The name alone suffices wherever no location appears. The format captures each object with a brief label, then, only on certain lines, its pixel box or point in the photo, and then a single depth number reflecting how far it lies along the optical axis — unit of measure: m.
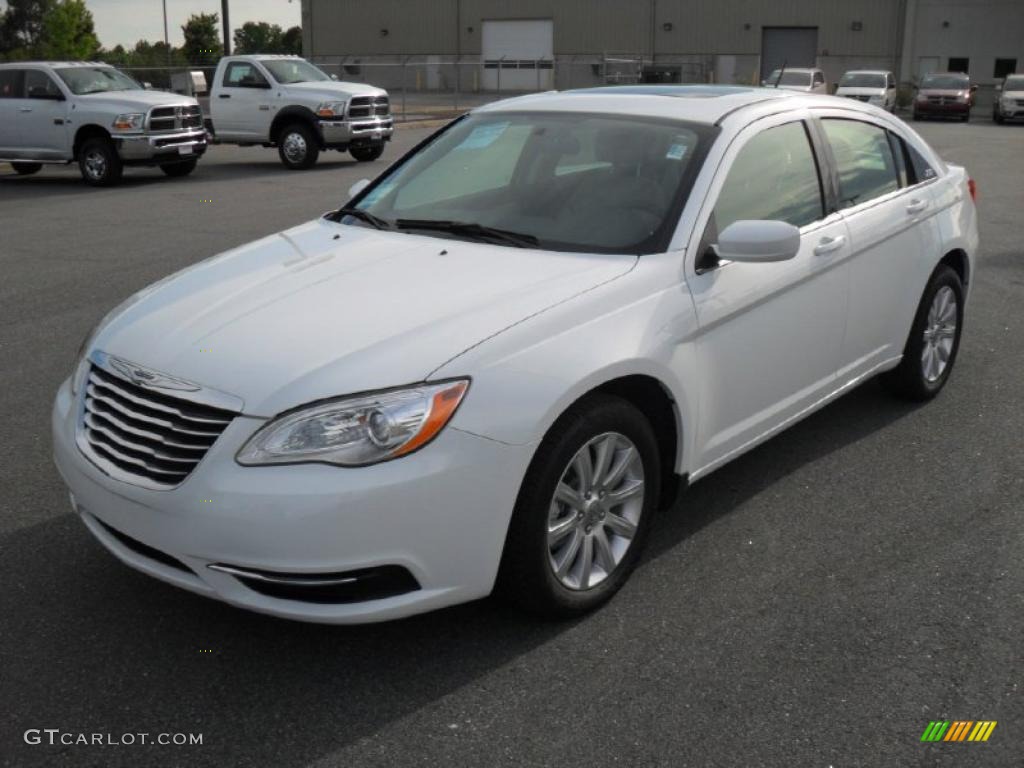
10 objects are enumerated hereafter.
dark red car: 38.75
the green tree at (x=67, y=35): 81.50
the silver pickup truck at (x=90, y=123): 17.94
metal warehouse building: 56.34
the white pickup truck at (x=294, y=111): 20.20
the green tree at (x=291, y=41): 103.24
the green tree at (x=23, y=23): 99.31
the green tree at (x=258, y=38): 112.03
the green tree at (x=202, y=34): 95.12
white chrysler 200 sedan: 3.18
